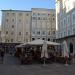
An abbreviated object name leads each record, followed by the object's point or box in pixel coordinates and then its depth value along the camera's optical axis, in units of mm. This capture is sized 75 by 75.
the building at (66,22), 20030
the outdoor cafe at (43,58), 9674
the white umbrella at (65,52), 9936
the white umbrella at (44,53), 9698
